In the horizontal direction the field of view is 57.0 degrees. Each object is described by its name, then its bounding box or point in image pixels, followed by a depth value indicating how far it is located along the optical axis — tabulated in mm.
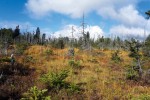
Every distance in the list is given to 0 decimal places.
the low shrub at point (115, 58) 16763
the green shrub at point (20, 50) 19071
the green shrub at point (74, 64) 11530
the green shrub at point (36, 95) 5012
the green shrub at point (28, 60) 12247
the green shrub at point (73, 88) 6609
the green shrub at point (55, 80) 6667
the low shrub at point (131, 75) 9371
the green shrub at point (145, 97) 5184
